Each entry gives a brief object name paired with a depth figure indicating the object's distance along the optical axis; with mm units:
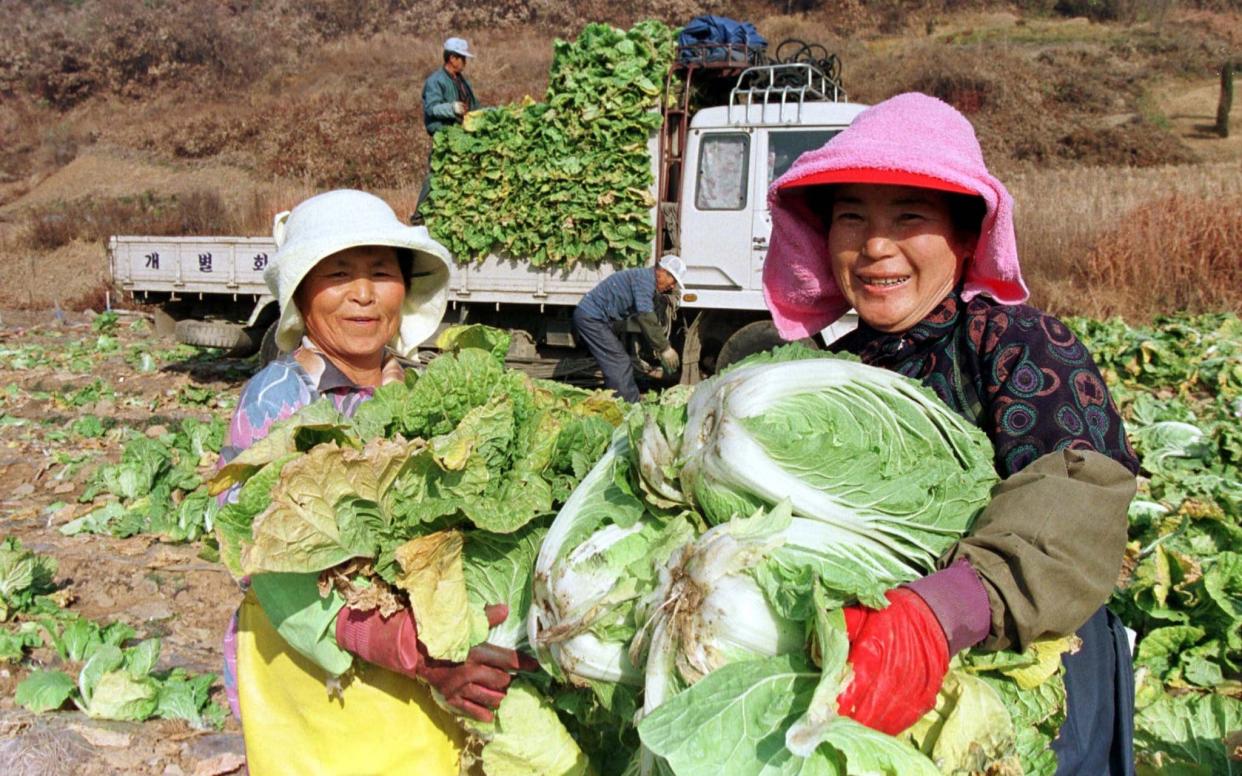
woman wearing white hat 1933
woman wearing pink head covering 1427
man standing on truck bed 11508
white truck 9805
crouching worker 9773
